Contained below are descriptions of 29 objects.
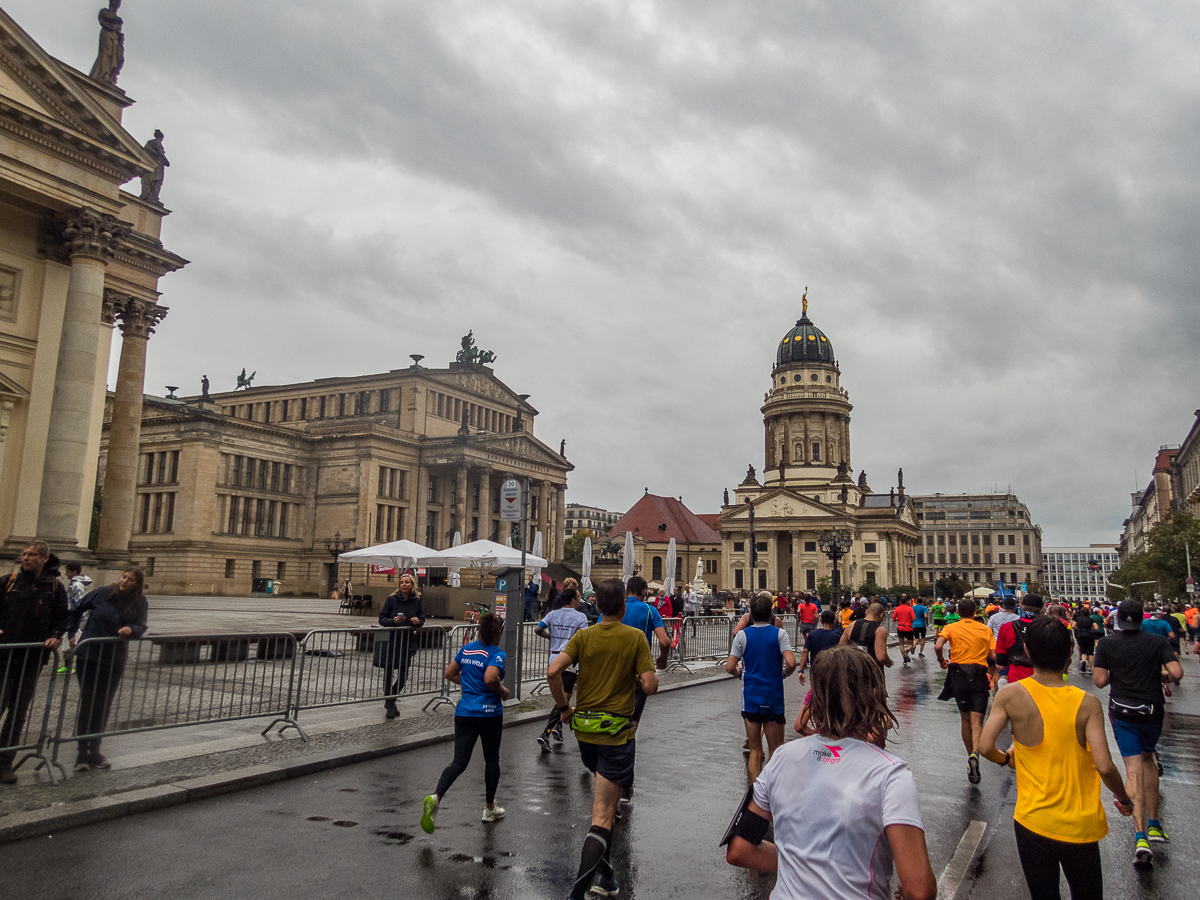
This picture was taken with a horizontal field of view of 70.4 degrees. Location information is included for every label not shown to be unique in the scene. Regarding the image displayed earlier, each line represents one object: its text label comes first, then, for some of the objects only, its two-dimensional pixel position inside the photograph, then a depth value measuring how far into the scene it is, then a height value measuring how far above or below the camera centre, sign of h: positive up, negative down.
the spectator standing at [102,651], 8.02 -0.64
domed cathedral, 100.12 +11.67
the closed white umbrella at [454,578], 39.28 +0.53
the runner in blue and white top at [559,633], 9.74 -0.48
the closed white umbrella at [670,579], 33.38 +0.59
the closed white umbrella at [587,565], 35.94 +1.18
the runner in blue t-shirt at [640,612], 9.18 -0.20
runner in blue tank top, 7.58 -0.67
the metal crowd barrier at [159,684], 8.05 -1.03
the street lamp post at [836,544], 42.47 +2.66
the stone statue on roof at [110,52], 25.20 +15.81
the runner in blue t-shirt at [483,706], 6.60 -0.89
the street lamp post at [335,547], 60.08 +2.85
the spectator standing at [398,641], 11.48 -0.71
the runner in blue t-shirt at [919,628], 26.84 -0.94
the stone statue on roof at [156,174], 27.81 +13.54
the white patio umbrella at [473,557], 27.70 +1.06
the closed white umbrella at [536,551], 28.37 +1.67
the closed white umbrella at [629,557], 34.06 +1.46
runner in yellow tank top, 3.81 -0.76
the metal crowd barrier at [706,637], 22.72 -1.15
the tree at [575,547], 121.57 +6.79
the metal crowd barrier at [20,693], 7.62 -1.00
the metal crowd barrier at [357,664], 11.23 -1.03
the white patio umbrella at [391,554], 27.50 +1.10
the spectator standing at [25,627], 7.68 -0.42
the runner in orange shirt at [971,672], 9.02 -0.75
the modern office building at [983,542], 151.12 +10.37
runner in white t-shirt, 2.46 -0.62
